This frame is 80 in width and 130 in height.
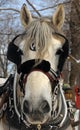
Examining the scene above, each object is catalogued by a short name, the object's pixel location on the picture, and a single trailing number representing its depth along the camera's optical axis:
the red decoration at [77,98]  4.82
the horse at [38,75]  3.20
